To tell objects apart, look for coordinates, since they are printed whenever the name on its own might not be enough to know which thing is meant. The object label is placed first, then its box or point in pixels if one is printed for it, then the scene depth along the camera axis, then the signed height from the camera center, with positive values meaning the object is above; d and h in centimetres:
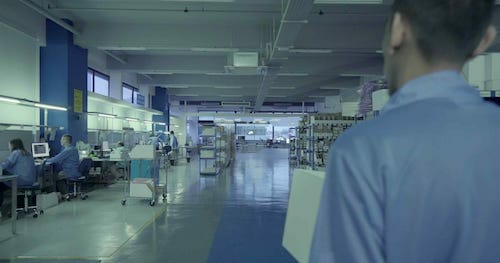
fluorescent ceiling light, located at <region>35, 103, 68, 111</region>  697 +55
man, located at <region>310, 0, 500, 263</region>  60 -7
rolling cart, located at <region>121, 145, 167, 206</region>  712 -98
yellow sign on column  847 +78
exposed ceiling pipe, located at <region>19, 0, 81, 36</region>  608 +222
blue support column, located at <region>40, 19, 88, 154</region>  814 +131
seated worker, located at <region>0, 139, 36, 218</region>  604 -54
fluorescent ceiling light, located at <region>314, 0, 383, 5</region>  570 +204
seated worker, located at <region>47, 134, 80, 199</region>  727 -54
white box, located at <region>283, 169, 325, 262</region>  118 -26
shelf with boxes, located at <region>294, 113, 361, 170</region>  998 +3
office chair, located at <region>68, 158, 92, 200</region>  767 -92
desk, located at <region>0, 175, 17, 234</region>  500 -88
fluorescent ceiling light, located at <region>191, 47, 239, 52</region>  845 +195
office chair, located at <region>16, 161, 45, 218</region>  621 -108
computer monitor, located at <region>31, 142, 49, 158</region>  714 -30
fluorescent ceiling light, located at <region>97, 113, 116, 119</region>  980 +52
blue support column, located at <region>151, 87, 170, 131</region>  1744 +140
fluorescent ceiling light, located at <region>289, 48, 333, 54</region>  855 +192
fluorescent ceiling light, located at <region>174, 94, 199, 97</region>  1953 +207
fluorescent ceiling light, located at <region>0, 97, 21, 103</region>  581 +56
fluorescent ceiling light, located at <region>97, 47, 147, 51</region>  848 +198
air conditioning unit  859 +168
